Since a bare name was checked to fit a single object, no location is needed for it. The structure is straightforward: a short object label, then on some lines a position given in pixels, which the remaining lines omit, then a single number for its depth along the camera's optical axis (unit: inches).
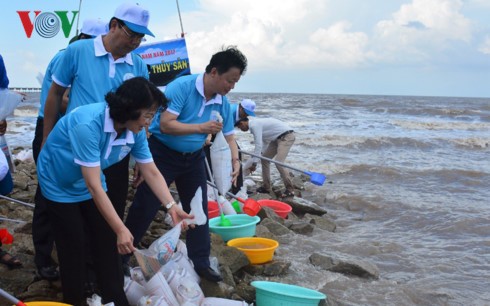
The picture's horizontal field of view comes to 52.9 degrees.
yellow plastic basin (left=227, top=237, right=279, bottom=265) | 165.6
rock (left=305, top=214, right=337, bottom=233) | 265.0
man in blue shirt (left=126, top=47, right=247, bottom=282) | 134.0
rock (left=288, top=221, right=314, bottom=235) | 246.2
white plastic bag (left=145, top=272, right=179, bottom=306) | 114.3
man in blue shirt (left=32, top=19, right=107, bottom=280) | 127.6
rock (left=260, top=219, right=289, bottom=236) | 229.0
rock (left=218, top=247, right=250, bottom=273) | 155.2
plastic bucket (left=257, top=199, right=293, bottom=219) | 259.8
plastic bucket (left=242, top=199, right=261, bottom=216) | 213.3
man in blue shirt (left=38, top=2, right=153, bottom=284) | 117.8
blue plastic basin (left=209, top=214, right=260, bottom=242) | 182.2
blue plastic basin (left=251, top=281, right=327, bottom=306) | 126.9
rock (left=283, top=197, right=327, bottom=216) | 295.3
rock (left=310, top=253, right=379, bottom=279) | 186.4
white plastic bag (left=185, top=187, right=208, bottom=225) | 132.4
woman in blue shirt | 94.1
